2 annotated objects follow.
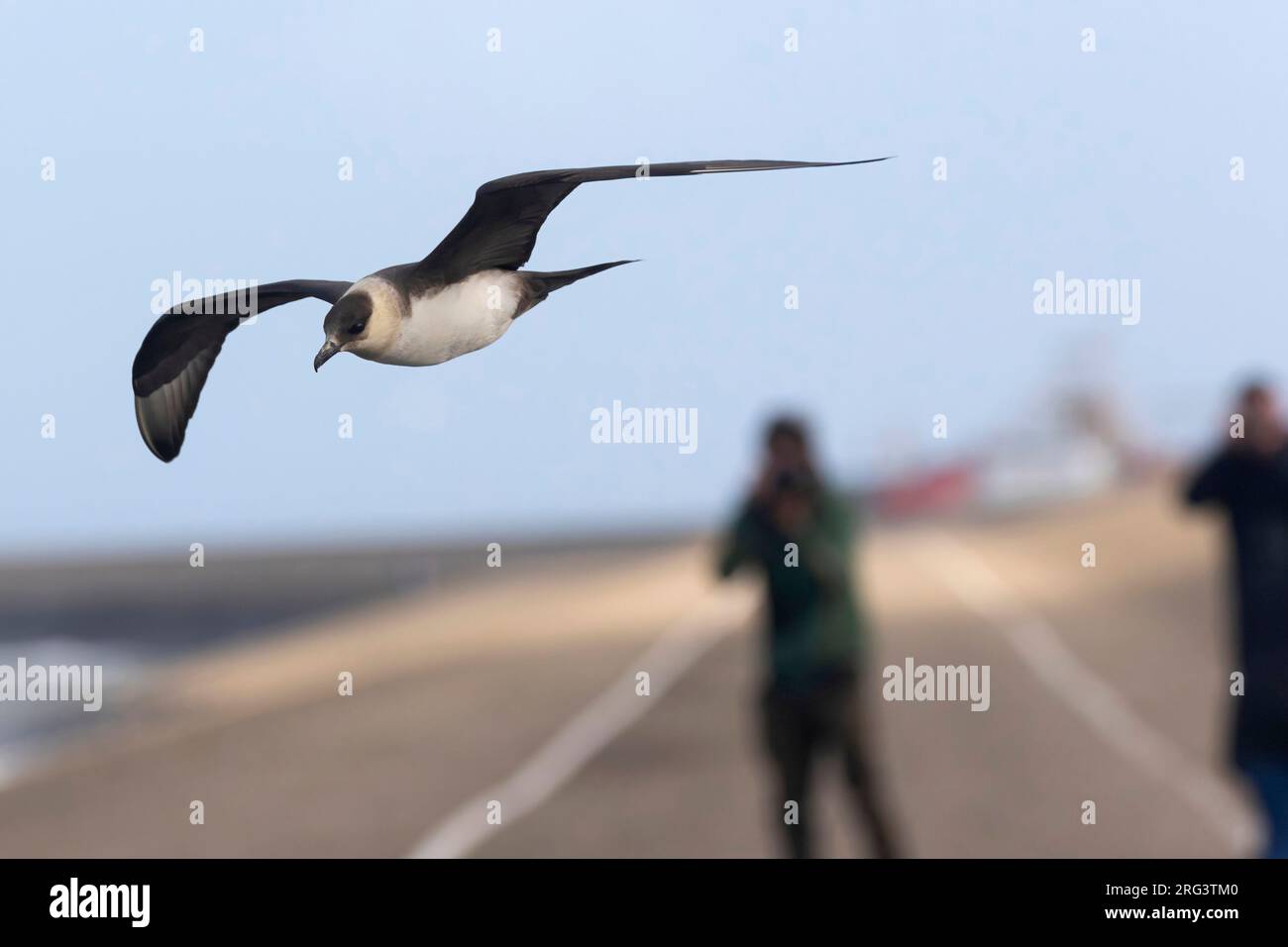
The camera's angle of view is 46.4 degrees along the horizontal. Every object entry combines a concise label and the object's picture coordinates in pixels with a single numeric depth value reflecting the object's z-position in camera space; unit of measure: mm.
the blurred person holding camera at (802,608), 8969
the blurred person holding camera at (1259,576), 8430
